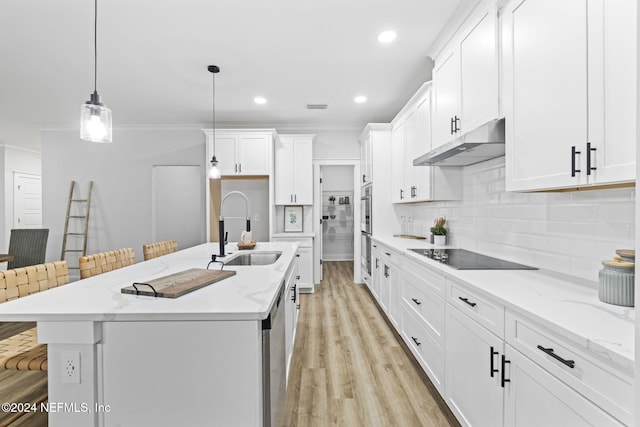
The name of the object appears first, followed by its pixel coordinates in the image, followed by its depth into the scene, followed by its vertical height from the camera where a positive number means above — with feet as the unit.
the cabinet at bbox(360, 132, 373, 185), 15.18 +2.65
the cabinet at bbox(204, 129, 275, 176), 15.56 +3.00
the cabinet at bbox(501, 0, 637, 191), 3.52 +1.60
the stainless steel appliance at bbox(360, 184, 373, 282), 15.02 -0.87
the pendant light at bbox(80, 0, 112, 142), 5.48 +1.60
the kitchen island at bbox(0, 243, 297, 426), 3.72 -1.83
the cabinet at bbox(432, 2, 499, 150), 6.09 +2.99
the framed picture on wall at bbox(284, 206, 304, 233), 17.19 -0.41
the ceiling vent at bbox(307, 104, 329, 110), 14.26 +4.82
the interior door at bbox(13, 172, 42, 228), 22.85 +0.81
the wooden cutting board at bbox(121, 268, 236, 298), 4.34 -1.10
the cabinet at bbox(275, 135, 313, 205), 16.42 +2.37
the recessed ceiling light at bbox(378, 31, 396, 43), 8.52 +4.84
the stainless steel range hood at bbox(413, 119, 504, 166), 5.93 +1.39
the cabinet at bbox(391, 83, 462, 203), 9.59 +1.86
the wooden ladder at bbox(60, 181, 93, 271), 17.01 -0.81
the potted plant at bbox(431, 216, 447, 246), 10.24 -0.69
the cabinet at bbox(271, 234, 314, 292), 15.46 -2.30
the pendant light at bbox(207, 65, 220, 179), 10.52 +4.79
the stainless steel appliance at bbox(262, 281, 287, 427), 4.07 -2.19
